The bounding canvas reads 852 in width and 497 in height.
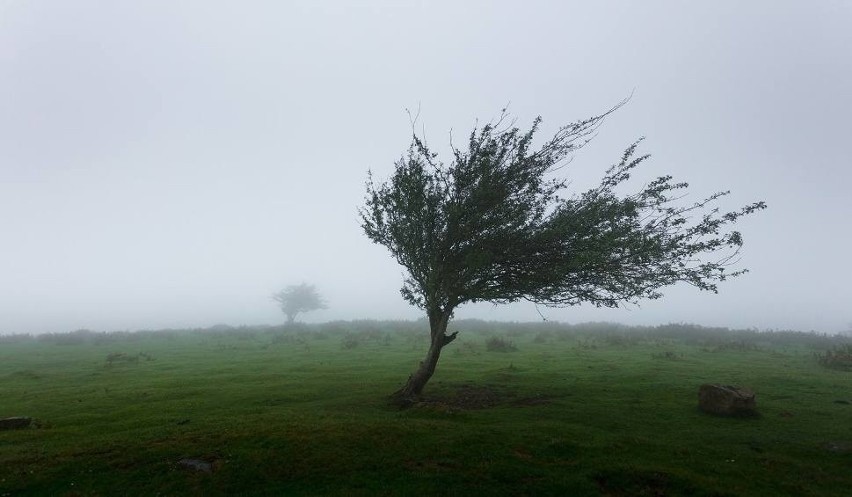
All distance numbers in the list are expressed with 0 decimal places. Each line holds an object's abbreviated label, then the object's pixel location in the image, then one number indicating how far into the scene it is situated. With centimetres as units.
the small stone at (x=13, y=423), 1825
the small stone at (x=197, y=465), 1366
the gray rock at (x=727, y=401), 1895
